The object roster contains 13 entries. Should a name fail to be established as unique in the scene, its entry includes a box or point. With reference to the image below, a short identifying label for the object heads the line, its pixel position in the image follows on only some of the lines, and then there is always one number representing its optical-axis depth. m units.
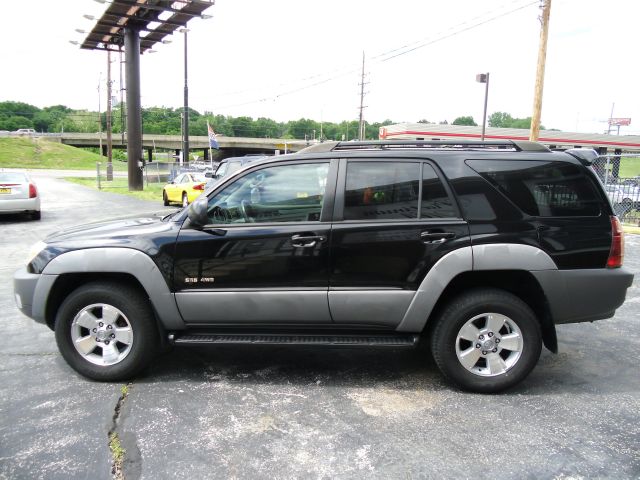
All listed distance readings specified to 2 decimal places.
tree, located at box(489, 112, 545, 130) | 116.25
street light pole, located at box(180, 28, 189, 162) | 26.52
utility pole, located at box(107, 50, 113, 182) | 39.88
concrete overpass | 94.00
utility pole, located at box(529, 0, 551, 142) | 17.08
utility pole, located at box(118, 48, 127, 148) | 34.34
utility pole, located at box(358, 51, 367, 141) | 49.64
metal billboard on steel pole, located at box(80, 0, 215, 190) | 23.44
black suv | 3.67
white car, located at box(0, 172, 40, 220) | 13.01
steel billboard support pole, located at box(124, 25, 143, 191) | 26.00
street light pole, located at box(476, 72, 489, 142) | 26.47
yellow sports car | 17.56
